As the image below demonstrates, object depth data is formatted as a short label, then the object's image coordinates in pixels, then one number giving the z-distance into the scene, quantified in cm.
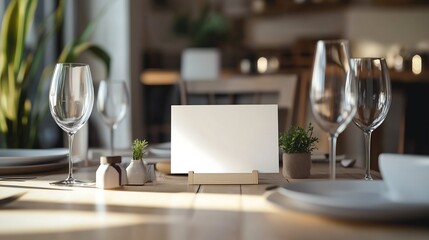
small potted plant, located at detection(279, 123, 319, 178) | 128
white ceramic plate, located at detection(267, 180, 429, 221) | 82
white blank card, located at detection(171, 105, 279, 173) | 124
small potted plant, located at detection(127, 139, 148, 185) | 120
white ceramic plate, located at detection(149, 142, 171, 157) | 162
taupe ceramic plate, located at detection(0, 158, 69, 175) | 137
